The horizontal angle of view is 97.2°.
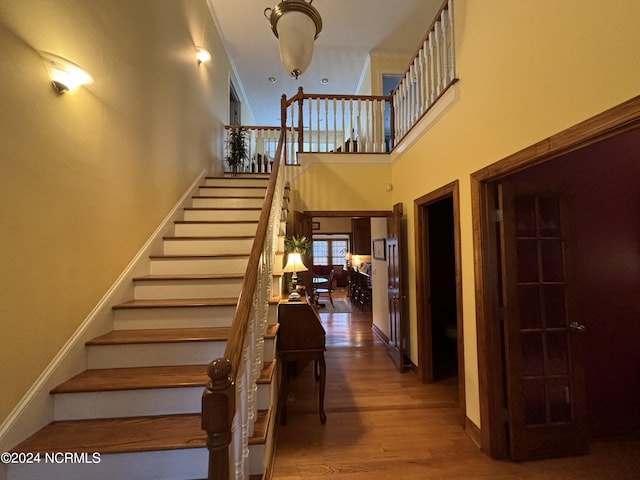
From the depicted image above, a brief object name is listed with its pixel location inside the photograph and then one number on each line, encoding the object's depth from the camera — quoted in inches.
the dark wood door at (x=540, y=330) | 80.0
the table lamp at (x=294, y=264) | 114.1
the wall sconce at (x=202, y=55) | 153.1
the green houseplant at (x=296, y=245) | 130.8
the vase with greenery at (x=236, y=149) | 199.9
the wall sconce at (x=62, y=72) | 61.7
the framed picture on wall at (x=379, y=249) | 178.7
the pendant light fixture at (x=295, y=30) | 61.0
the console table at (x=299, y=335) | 95.7
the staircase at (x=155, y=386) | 51.6
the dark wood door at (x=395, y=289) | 139.2
